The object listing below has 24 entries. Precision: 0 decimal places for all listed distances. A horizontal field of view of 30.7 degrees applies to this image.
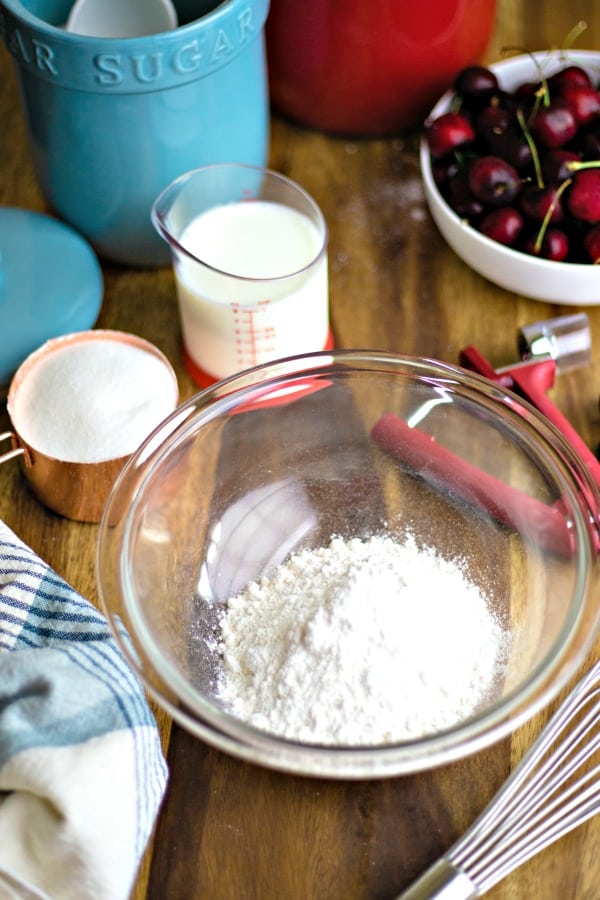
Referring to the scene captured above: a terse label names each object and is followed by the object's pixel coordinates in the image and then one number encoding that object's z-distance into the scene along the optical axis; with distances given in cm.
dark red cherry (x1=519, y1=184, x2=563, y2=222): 85
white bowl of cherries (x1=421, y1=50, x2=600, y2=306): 86
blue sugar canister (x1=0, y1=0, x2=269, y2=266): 78
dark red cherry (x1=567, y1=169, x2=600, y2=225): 85
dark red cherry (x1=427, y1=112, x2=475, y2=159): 90
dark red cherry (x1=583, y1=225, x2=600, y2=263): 85
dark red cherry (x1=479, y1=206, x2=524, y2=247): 87
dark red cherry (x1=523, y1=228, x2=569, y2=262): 86
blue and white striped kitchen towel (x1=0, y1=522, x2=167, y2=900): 60
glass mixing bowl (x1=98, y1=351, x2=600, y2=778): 67
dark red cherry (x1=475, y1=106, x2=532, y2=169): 88
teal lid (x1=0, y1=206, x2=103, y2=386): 86
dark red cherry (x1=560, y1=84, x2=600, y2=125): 89
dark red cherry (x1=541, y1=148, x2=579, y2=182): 86
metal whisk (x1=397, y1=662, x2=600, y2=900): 62
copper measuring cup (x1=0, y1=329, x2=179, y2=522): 75
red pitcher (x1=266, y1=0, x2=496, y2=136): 92
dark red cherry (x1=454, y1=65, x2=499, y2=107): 93
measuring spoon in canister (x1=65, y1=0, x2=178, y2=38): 87
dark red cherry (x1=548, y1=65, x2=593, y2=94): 91
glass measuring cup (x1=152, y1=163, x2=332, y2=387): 81
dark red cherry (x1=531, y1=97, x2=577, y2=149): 88
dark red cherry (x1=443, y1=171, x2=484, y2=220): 89
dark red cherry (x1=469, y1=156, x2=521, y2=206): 86
